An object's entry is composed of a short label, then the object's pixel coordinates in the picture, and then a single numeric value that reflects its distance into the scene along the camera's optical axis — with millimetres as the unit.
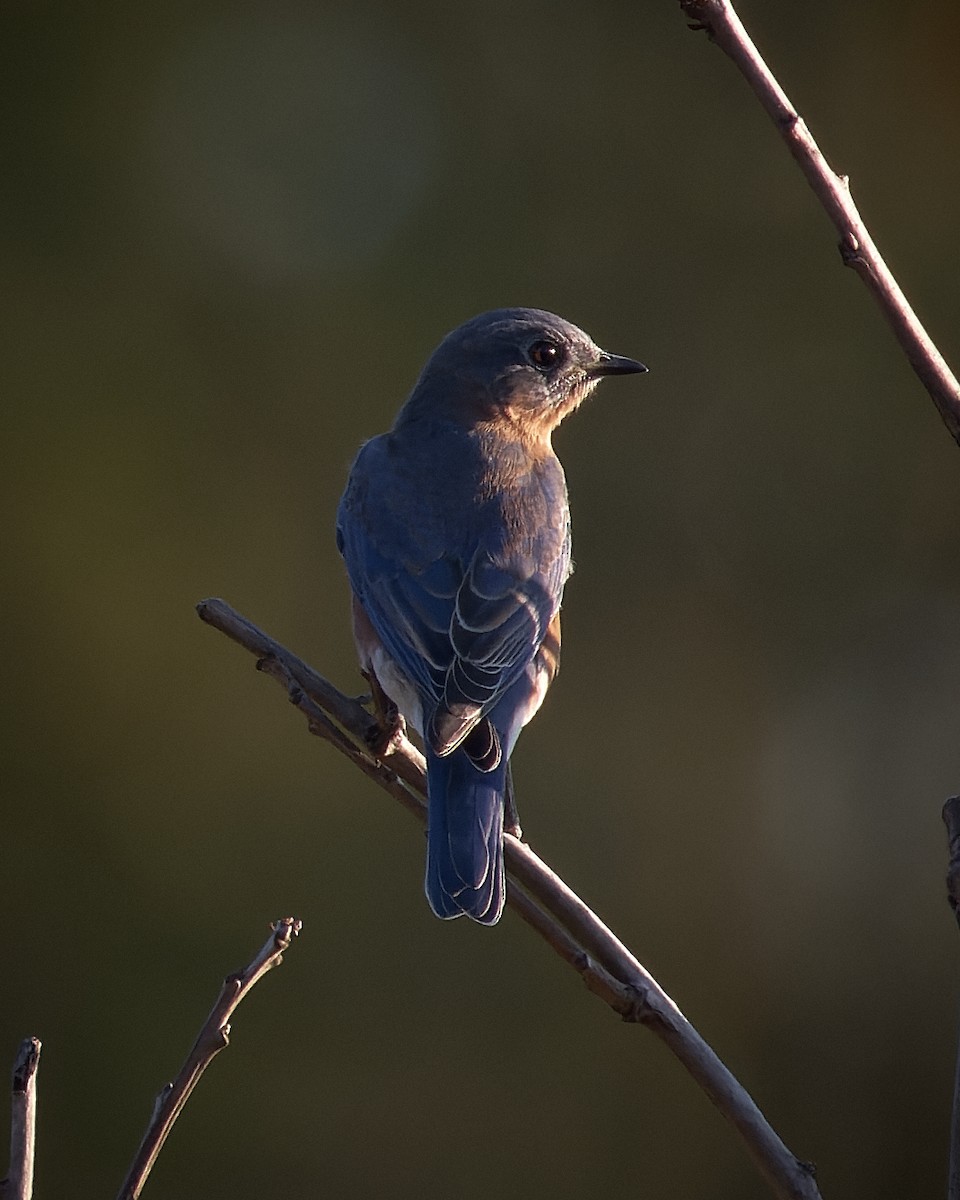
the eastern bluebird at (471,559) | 6129
